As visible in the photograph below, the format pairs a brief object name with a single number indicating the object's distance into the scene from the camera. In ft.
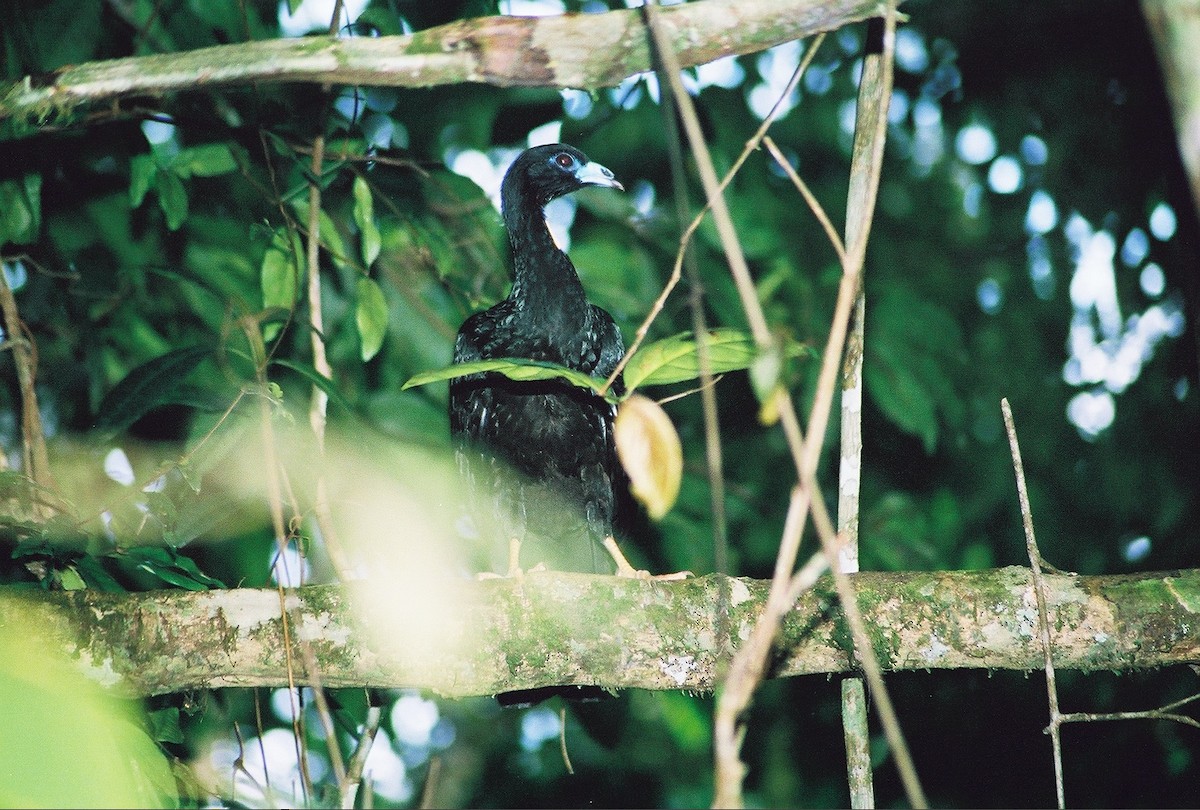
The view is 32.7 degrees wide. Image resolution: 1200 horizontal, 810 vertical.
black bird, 29.07
